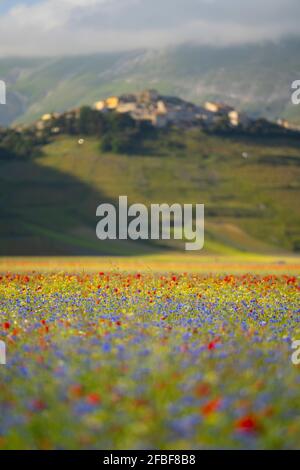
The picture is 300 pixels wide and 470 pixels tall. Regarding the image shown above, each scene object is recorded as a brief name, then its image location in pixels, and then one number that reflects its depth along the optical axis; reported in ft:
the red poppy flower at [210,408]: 45.02
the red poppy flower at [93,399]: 45.16
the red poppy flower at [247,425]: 44.91
